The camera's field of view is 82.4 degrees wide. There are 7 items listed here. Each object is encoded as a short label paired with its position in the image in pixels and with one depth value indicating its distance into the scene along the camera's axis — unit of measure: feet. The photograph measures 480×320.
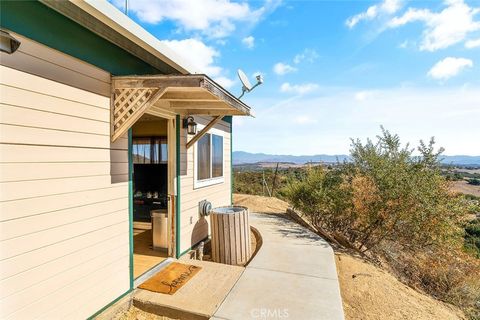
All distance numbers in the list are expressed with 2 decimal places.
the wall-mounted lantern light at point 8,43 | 5.30
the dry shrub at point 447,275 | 15.14
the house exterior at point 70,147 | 6.03
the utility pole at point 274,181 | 44.34
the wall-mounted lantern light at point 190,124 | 14.69
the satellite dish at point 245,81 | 18.10
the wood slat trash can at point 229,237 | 14.11
